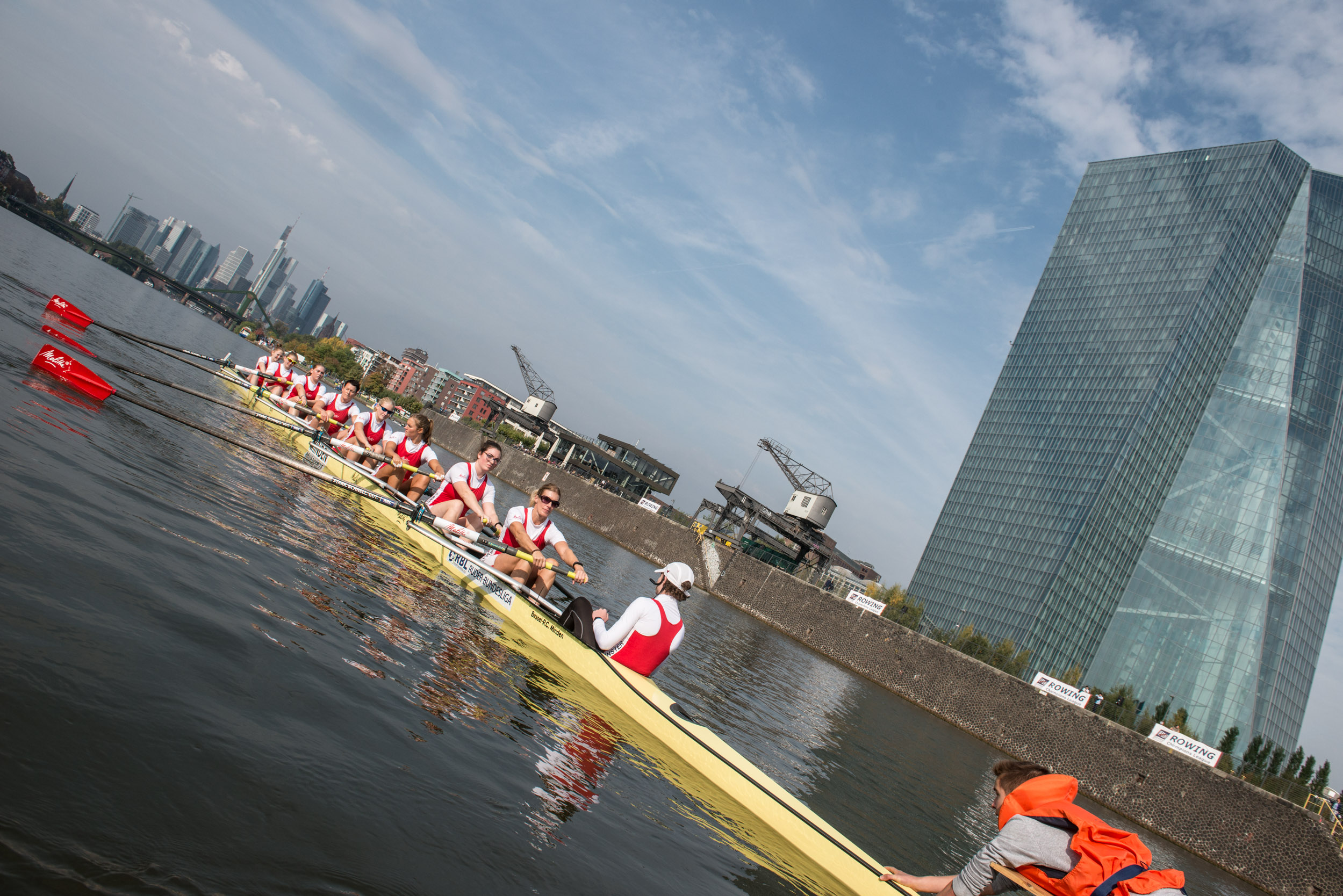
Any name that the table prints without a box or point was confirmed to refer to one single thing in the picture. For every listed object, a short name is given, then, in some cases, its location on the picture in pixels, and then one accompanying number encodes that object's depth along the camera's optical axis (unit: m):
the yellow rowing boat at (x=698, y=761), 6.22
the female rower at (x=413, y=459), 12.59
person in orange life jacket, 4.22
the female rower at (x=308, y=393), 17.89
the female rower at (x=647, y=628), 7.70
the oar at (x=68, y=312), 18.97
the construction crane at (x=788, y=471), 66.31
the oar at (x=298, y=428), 11.84
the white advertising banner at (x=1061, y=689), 27.52
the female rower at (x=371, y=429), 14.35
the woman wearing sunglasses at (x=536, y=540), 9.38
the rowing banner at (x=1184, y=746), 23.78
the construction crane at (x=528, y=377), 105.75
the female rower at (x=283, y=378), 20.14
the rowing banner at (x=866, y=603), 36.12
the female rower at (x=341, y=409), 16.22
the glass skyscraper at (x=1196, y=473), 79.88
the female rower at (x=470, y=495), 10.37
